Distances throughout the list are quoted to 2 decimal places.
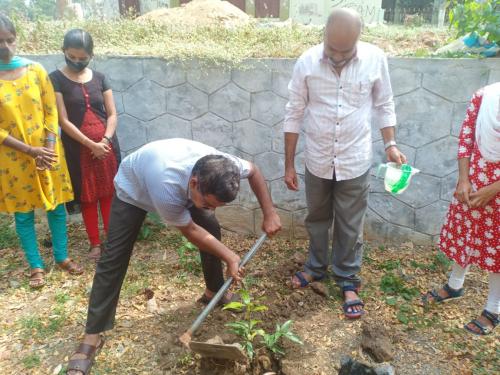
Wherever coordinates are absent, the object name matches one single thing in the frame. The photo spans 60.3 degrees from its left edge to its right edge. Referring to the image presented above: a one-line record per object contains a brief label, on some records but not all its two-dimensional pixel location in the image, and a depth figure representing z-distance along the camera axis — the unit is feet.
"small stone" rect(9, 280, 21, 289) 10.57
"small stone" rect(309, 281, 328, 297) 9.73
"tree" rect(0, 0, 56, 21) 16.61
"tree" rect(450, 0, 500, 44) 9.87
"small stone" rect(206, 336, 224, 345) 7.22
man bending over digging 6.23
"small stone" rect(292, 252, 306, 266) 10.98
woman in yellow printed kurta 9.28
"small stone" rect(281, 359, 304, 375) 7.54
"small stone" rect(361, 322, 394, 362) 7.93
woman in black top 9.92
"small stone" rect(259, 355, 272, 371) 7.68
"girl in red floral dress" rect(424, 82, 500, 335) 7.64
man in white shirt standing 8.05
